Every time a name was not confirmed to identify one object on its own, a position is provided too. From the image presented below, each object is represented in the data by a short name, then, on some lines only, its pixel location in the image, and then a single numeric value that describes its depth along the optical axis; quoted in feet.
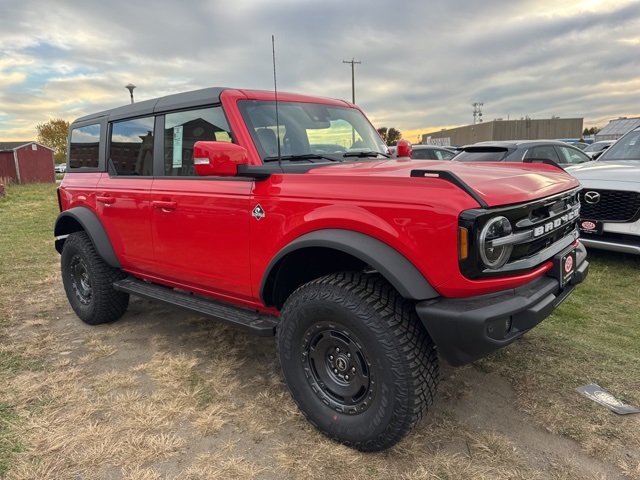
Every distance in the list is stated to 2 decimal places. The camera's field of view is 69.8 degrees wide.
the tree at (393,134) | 166.22
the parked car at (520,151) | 22.84
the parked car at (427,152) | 39.75
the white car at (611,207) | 16.51
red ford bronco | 6.95
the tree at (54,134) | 224.12
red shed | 115.34
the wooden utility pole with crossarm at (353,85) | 117.19
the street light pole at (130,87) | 60.64
